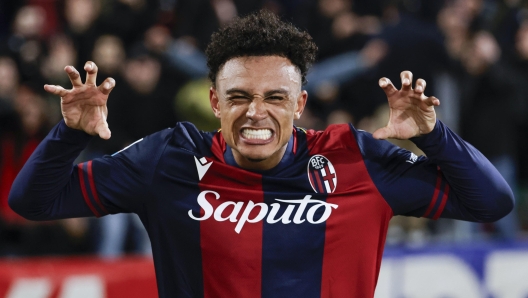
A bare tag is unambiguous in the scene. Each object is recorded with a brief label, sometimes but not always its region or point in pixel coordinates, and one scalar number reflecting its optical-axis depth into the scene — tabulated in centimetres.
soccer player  666
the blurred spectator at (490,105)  1518
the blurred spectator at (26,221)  1475
